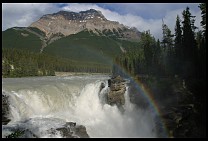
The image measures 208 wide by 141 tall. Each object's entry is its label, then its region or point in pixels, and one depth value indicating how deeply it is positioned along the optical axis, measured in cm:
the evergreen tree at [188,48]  2366
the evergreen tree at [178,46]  2726
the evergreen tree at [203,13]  2277
